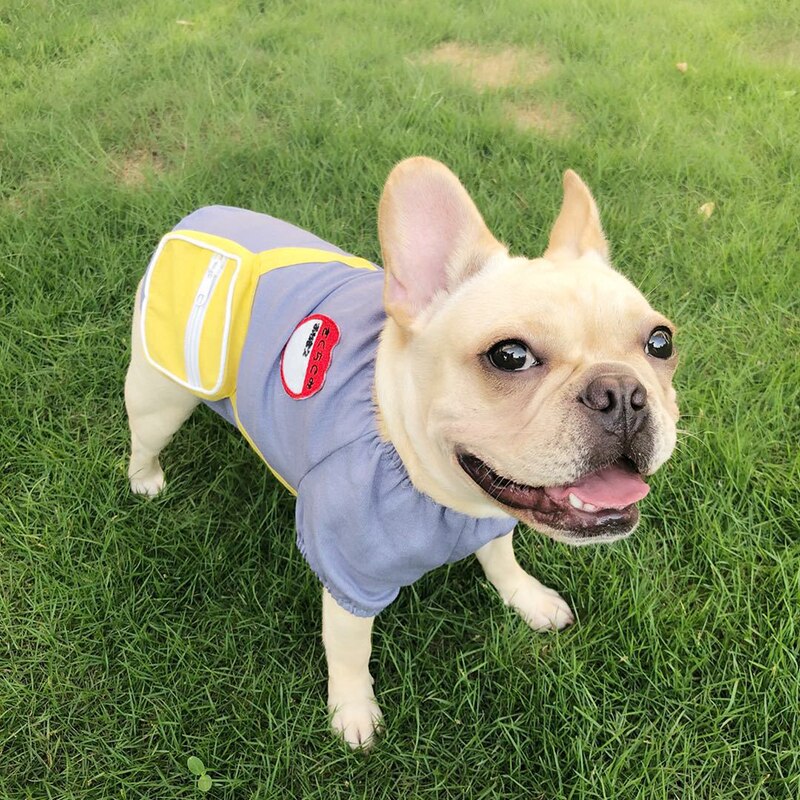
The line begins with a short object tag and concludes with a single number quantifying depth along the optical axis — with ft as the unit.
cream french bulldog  1.70
